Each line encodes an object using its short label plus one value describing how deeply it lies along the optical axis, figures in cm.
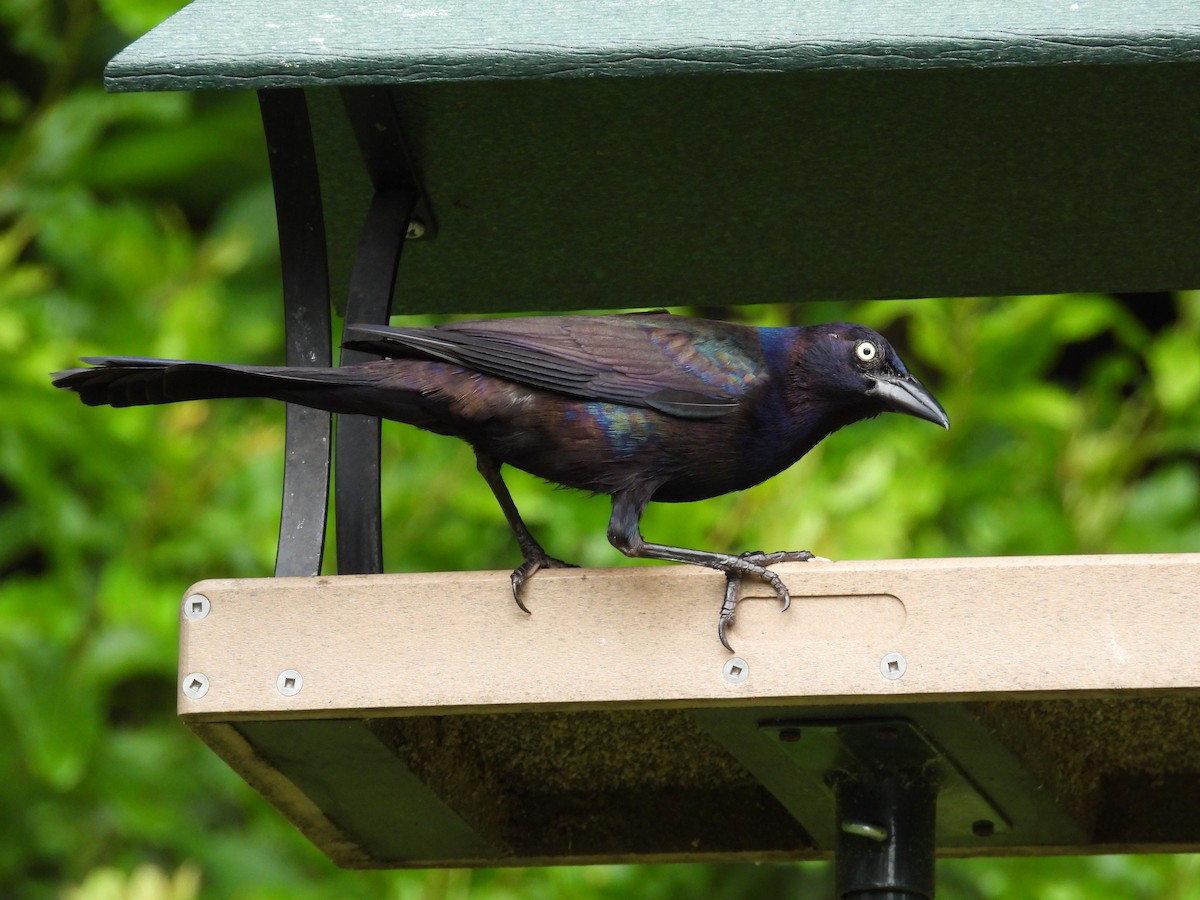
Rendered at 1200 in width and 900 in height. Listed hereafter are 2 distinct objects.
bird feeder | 529
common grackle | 610
